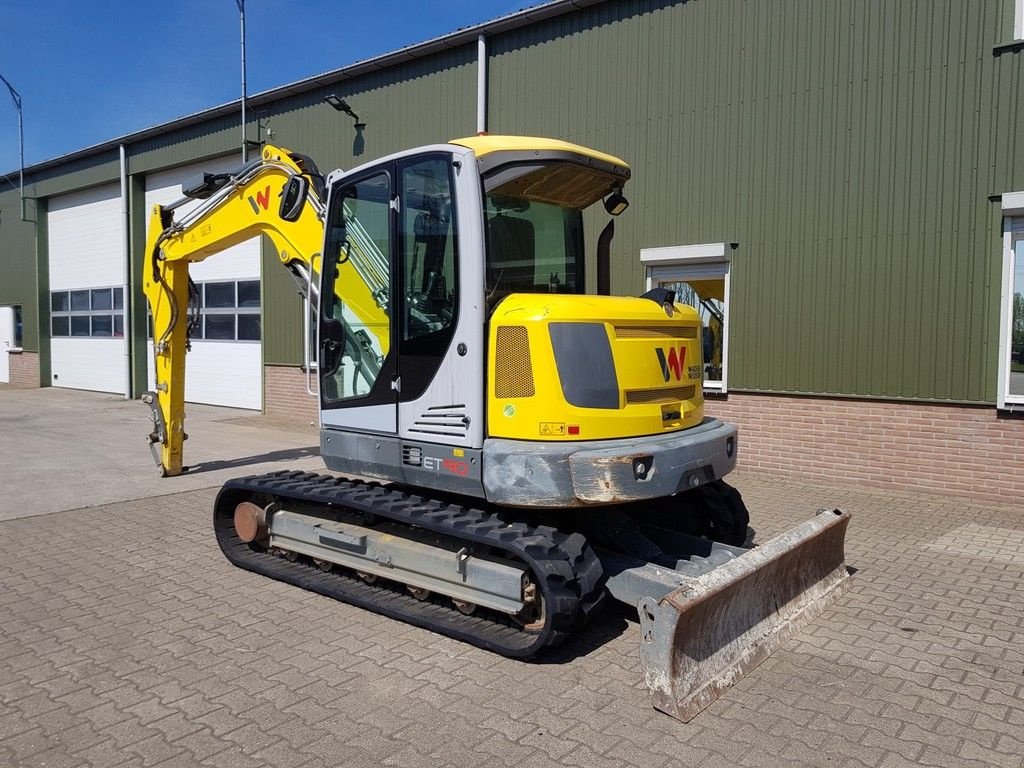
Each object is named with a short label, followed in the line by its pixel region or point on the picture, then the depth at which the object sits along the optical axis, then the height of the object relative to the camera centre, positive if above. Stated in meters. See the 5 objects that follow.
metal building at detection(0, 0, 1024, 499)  8.12 +1.69
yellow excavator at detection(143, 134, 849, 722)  4.18 -0.63
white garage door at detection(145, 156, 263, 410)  16.22 +0.07
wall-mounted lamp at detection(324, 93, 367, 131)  13.48 +3.83
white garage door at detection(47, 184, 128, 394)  20.05 +1.09
